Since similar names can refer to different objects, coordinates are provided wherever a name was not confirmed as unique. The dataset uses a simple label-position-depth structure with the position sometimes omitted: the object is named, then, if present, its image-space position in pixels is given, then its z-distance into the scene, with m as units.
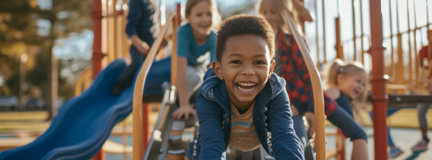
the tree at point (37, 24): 13.04
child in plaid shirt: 2.17
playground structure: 1.63
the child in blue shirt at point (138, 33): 3.14
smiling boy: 1.30
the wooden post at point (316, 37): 3.42
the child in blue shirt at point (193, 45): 2.37
